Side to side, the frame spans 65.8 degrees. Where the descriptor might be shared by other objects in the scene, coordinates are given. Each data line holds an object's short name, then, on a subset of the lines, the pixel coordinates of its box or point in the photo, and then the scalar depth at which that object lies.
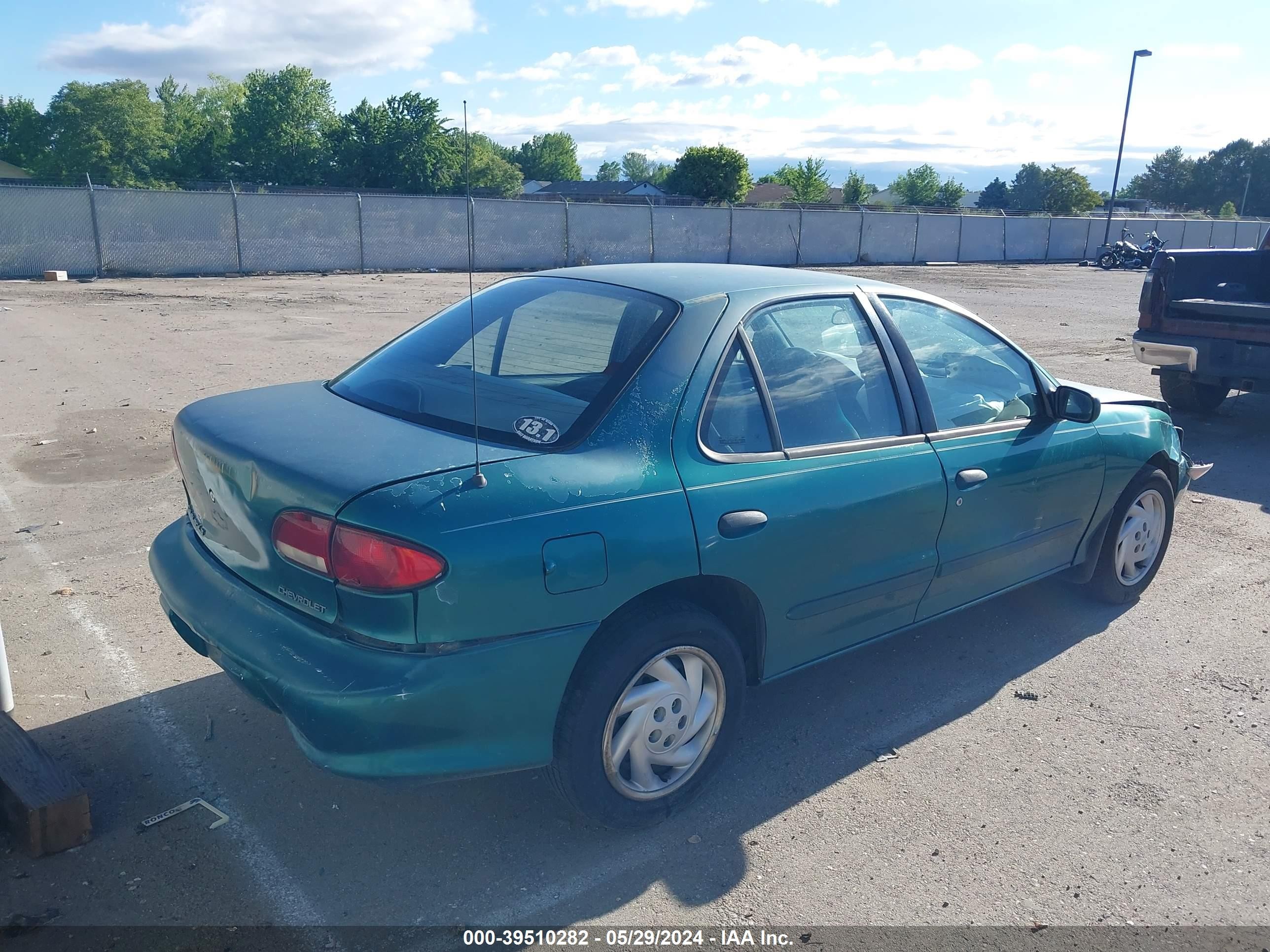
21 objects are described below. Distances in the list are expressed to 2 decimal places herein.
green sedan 2.58
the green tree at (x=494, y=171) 76.50
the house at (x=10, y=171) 74.56
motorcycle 36.41
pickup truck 8.53
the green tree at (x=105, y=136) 78.00
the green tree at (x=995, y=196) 102.62
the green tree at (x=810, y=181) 76.06
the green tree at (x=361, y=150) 55.78
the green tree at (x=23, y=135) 86.88
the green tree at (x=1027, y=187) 97.69
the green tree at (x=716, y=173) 69.94
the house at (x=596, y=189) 93.75
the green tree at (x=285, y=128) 66.19
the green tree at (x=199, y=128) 70.19
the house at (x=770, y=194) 86.88
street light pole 40.26
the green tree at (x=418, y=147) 52.19
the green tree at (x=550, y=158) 129.25
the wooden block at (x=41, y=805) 2.80
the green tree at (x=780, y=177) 84.00
